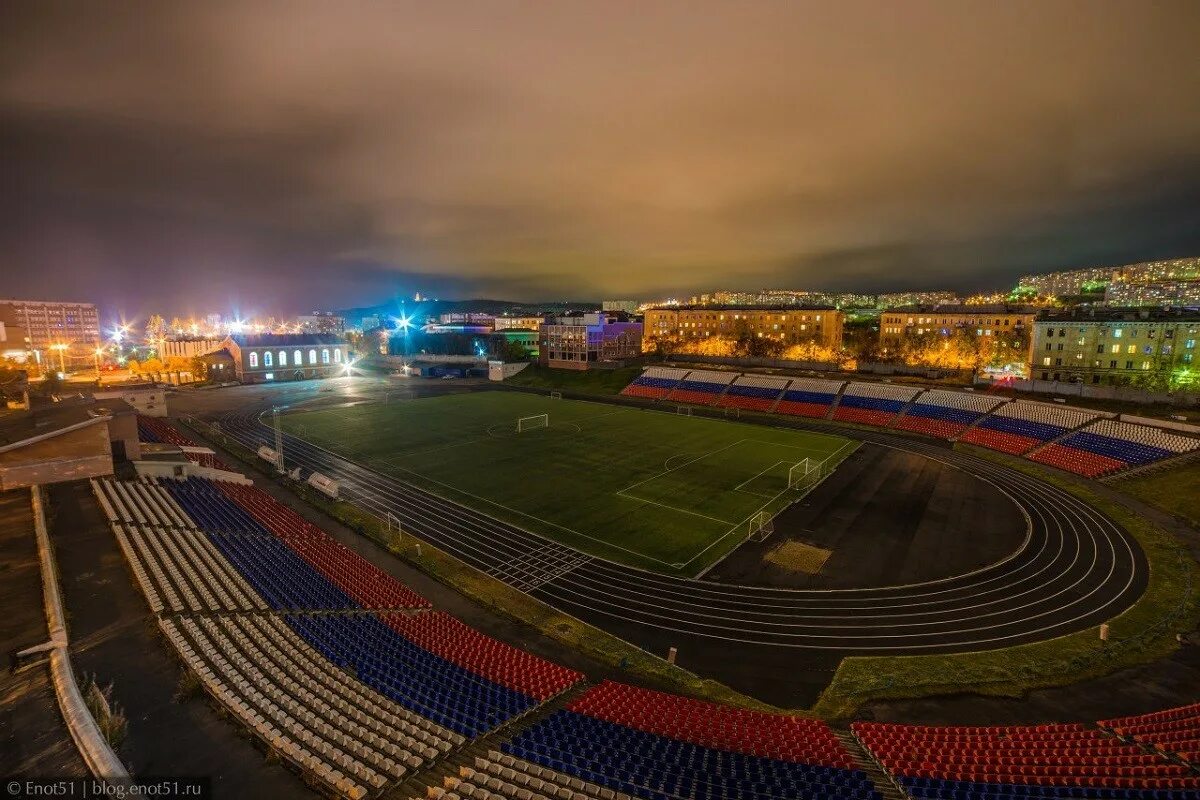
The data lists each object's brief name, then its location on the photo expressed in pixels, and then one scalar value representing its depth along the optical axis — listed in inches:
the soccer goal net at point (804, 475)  1627.1
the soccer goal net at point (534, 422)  2512.3
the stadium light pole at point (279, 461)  1704.0
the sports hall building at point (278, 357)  4013.3
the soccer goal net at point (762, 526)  1259.8
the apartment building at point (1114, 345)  2576.3
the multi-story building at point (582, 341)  4025.6
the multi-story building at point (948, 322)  4160.9
